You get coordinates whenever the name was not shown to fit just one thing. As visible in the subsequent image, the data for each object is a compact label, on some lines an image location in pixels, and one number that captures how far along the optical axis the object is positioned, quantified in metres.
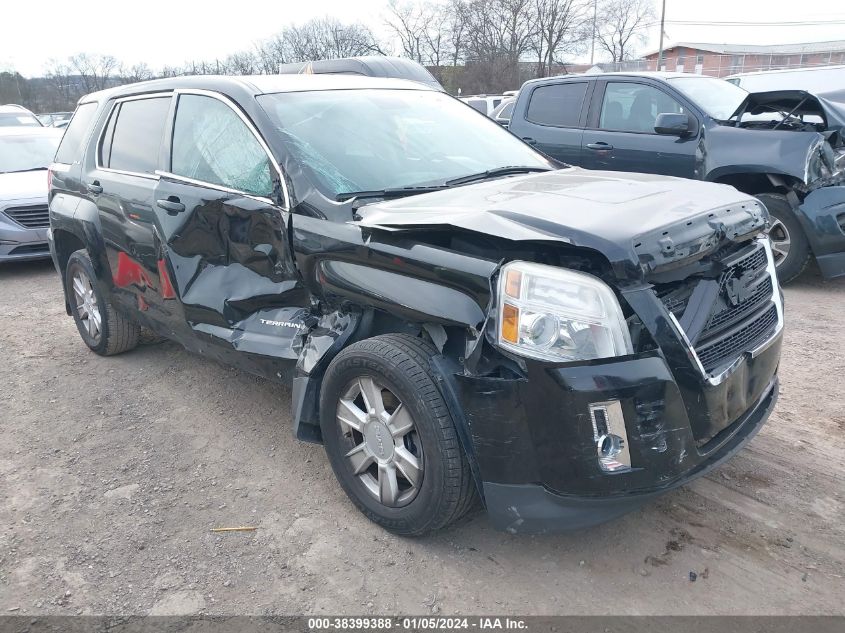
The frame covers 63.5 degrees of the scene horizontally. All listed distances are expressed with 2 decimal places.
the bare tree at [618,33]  61.72
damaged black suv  2.26
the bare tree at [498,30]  51.47
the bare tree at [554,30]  53.84
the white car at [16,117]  12.49
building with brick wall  52.34
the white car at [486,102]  16.99
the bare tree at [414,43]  55.06
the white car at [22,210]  7.92
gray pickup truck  5.66
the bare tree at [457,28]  52.75
